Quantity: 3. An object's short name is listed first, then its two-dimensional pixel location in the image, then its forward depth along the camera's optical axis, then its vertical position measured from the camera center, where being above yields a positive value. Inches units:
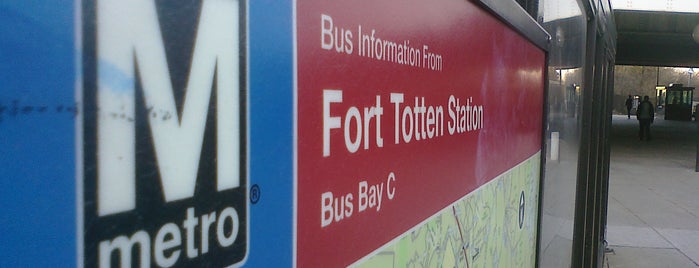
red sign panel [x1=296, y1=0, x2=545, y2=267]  16.4 -0.8
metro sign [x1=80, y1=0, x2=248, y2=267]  12.3 -0.8
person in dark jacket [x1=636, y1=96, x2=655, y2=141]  751.7 -38.2
